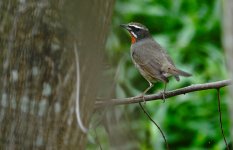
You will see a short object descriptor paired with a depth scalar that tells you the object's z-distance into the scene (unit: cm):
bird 1129
